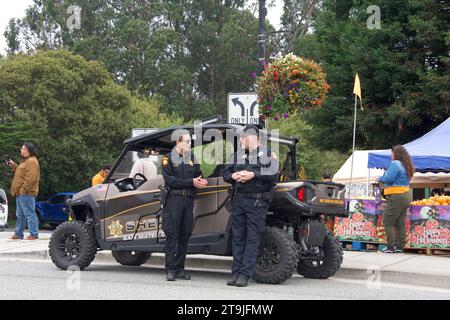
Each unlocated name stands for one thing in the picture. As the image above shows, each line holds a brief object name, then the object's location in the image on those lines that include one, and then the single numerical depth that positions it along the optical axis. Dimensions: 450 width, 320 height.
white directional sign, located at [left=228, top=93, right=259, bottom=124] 14.41
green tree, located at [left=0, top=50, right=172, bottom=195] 34.91
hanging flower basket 13.16
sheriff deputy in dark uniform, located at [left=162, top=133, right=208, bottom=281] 9.26
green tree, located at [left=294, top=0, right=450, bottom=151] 25.18
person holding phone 14.17
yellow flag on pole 17.09
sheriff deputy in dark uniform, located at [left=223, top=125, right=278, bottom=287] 8.86
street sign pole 16.81
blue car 27.02
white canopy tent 25.69
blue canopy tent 15.22
